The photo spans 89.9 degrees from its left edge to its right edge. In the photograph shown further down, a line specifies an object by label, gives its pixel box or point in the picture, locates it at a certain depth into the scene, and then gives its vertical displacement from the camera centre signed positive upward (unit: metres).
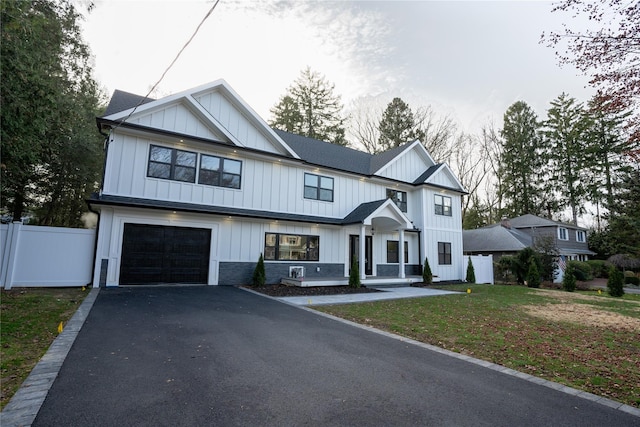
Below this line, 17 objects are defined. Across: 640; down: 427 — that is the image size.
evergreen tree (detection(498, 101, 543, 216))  37.44 +10.44
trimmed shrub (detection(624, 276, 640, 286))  23.27 -1.40
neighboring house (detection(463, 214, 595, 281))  26.88 +1.91
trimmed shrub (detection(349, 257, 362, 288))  13.92 -0.92
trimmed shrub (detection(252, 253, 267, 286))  12.70 -0.86
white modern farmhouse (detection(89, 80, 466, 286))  11.15 +2.10
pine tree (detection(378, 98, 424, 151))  32.50 +13.03
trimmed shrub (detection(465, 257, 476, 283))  19.30 -1.03
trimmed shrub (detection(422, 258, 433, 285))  17.02 -0.99
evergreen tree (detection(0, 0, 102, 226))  6.54 +4.11
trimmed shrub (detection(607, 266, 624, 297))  14.54 -1.05
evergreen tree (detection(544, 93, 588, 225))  35.57 +11.78
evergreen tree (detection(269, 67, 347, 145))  31.36 +14.11
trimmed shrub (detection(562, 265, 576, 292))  16.89 -1.18
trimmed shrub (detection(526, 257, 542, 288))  18.02 -0.99
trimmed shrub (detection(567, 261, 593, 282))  22.75 -0.79
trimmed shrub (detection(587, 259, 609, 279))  27.69 -0.76
